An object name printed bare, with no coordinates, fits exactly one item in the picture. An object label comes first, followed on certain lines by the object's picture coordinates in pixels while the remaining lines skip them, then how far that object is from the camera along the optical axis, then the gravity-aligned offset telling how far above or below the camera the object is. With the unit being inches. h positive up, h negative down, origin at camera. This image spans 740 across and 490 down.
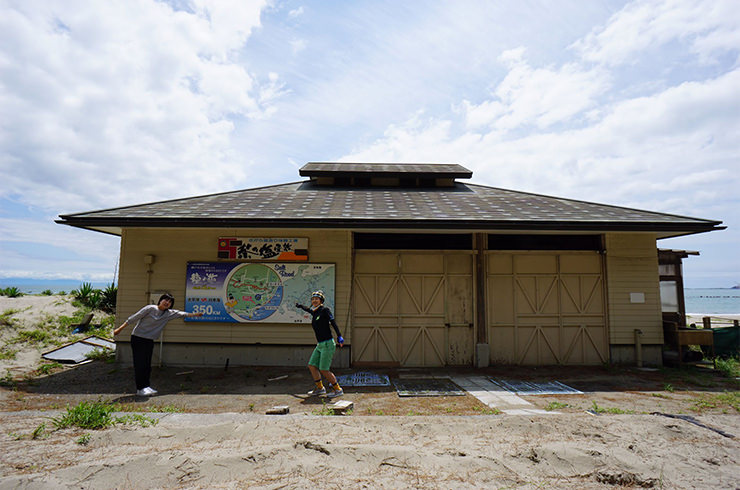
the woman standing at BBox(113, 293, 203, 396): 265.7 -29.4
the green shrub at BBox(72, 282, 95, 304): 514.9 -0.7
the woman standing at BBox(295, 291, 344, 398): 256.5 -34.1
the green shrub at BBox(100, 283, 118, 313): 521.3 -9.9
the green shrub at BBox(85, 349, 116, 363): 361.1 -60.0
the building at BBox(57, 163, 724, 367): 349.4 +11.4
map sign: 349.1 +5.0
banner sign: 354.0 +43.4
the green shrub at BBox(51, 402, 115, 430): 186.7 -62.6
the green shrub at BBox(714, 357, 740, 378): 326.6 -58.2
